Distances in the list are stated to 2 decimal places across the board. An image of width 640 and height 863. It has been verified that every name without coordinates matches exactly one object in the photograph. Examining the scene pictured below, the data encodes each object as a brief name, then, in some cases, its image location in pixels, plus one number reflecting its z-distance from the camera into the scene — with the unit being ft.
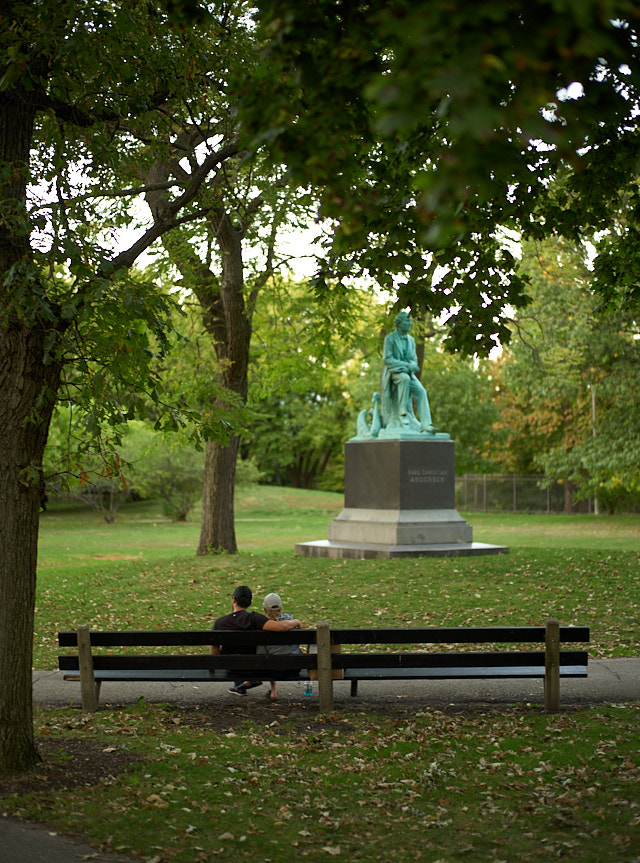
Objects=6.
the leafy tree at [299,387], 68.90
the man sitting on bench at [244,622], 25.73
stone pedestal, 60.80
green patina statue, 65.62
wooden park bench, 24.80
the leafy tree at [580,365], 90.07
